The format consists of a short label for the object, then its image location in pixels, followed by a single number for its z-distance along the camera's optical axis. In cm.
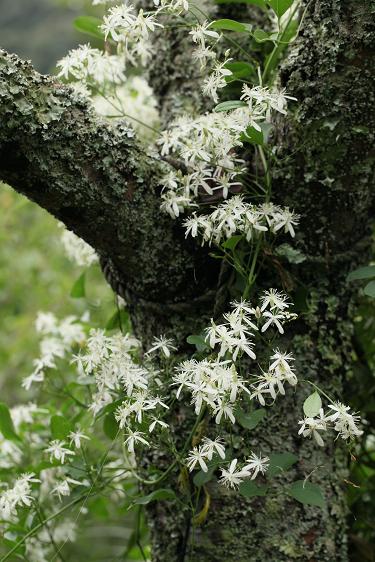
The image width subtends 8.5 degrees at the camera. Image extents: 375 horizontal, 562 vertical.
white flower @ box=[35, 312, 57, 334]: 259
